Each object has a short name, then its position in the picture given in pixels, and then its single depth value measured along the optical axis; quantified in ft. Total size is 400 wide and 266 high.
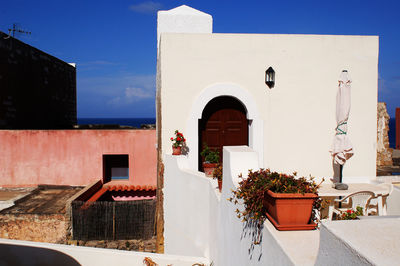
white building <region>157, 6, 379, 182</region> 25.34
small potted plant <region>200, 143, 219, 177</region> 21.09
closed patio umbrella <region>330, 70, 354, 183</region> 20.26
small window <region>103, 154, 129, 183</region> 44.37
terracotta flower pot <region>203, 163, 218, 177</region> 21.01
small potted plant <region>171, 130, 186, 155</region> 24.27
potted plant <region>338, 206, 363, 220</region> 9.72
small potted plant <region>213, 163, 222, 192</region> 16.58
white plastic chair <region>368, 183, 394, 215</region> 16.14
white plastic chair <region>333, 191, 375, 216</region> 15.35
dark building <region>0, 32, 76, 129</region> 44.60
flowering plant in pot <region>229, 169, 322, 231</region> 8.69
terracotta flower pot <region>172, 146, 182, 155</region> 24.26
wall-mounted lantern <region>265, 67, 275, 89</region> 25.21
